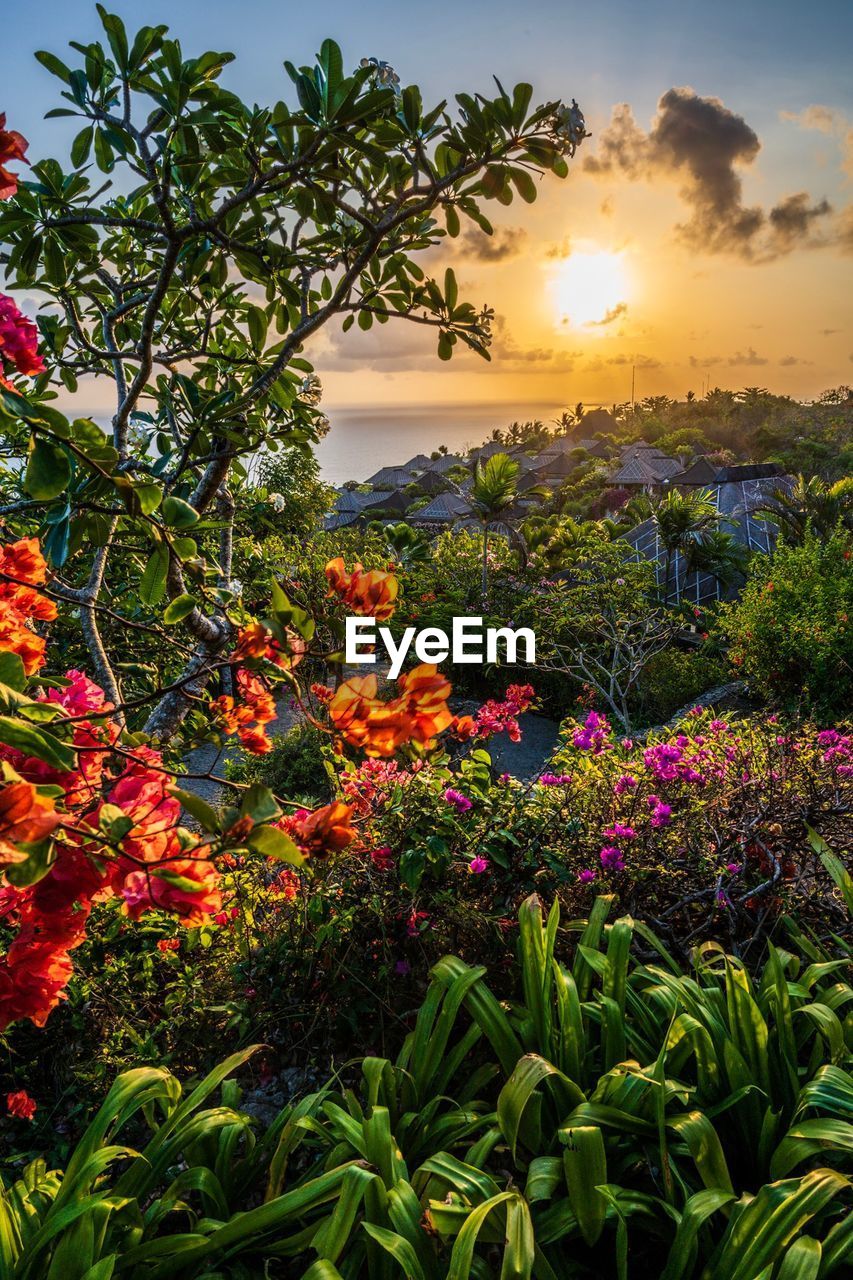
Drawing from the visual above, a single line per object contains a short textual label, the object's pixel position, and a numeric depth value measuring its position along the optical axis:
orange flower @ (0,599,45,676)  1.11
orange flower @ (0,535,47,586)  1.23
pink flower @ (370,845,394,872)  2.39
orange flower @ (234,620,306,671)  0.90
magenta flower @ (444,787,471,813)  2.40
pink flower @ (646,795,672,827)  2.46
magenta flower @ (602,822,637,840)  2.43
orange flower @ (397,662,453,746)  0.98
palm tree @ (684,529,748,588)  13.49
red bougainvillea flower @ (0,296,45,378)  0.93
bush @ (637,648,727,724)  9.16
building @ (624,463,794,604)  14.02
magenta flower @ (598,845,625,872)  2.35
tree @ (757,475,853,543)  13.30
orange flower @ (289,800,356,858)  0.90
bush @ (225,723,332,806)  7.12
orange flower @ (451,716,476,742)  2.43
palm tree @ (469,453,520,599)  10.20
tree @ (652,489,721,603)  12.65
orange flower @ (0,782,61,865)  0.68
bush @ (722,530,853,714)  7.48
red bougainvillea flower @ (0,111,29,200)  0.82
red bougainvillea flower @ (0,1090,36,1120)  2.04
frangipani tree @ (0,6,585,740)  1.14
